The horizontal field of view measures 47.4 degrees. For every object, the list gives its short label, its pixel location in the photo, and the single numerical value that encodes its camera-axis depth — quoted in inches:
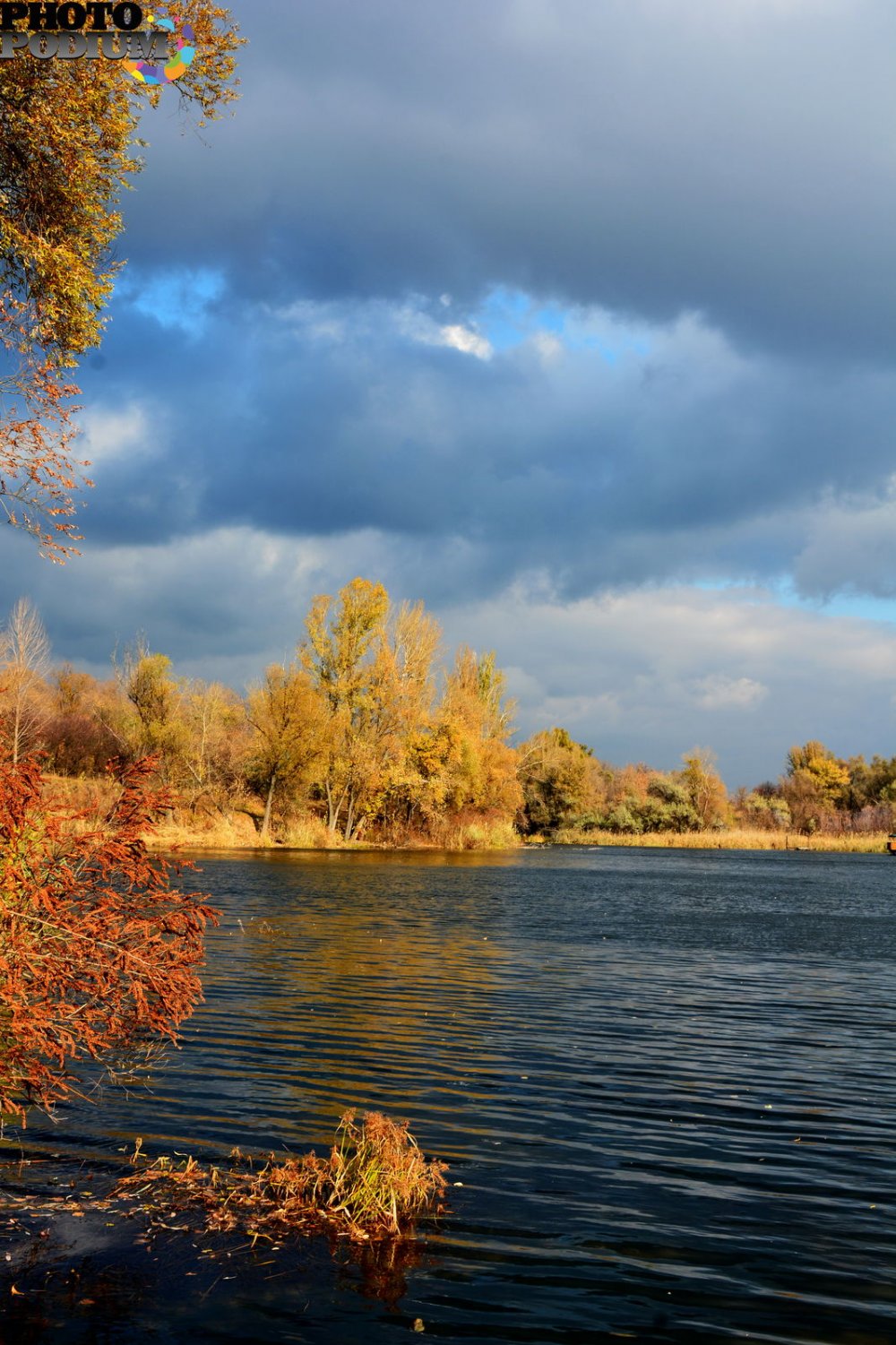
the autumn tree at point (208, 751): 2647.6
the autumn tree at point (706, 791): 4239.7
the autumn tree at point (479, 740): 3009.4
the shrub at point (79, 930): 310.7
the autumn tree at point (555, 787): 4121.6
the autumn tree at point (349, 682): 2738.7
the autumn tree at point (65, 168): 481.1
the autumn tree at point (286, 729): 2581.2
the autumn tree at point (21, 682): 2116.1
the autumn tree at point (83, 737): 2812.5
